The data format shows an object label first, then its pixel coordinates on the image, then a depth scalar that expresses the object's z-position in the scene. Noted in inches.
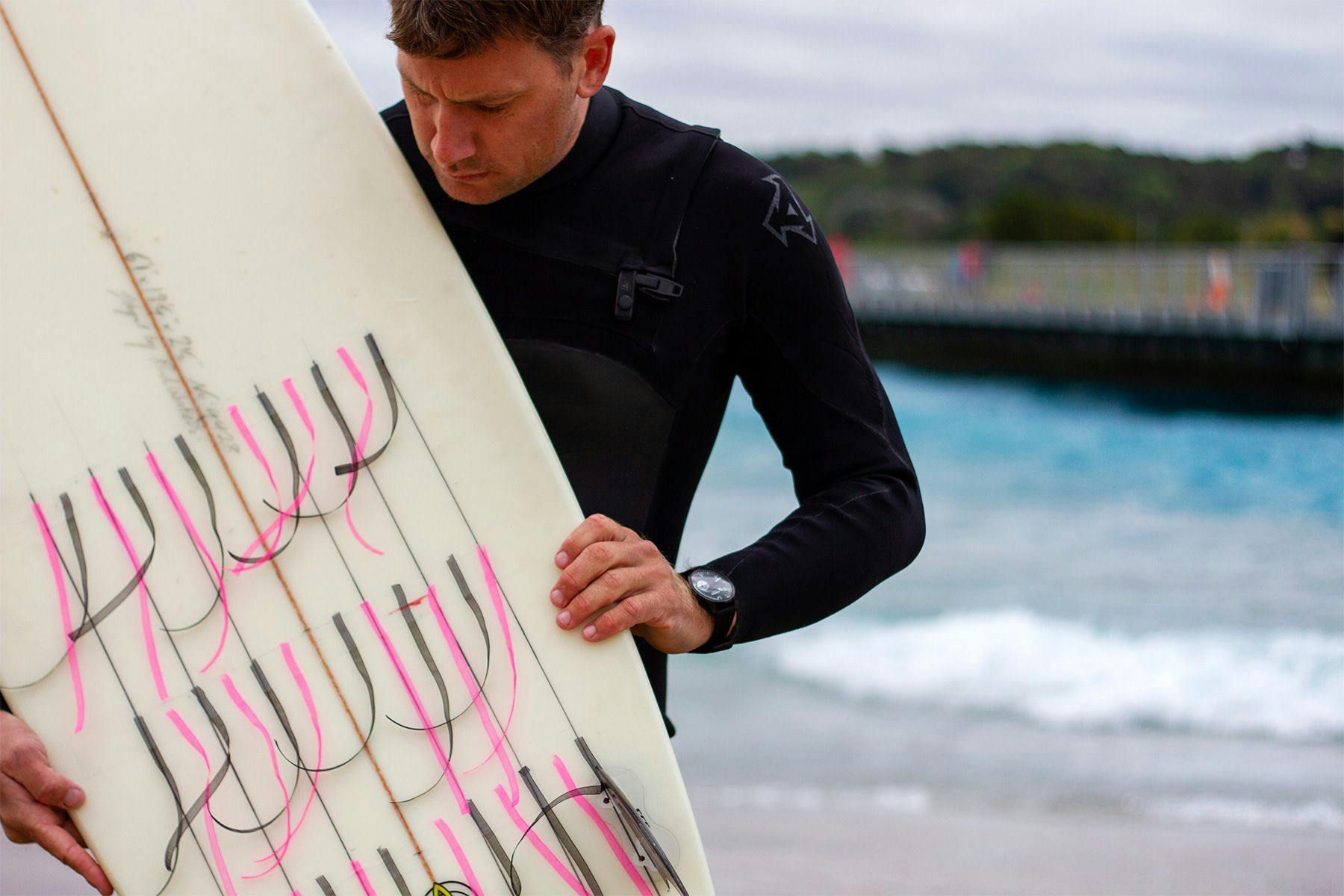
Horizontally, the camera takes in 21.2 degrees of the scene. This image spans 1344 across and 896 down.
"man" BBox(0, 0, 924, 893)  110.3
